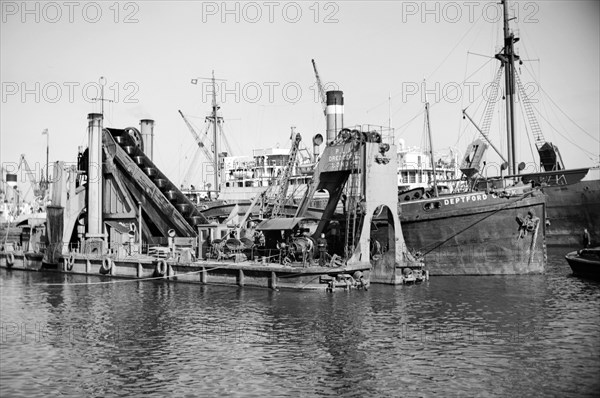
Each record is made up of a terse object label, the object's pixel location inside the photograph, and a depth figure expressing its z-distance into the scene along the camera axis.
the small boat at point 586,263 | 39.25
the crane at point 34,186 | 102.75
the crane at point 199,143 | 96.94
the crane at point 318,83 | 79.40
